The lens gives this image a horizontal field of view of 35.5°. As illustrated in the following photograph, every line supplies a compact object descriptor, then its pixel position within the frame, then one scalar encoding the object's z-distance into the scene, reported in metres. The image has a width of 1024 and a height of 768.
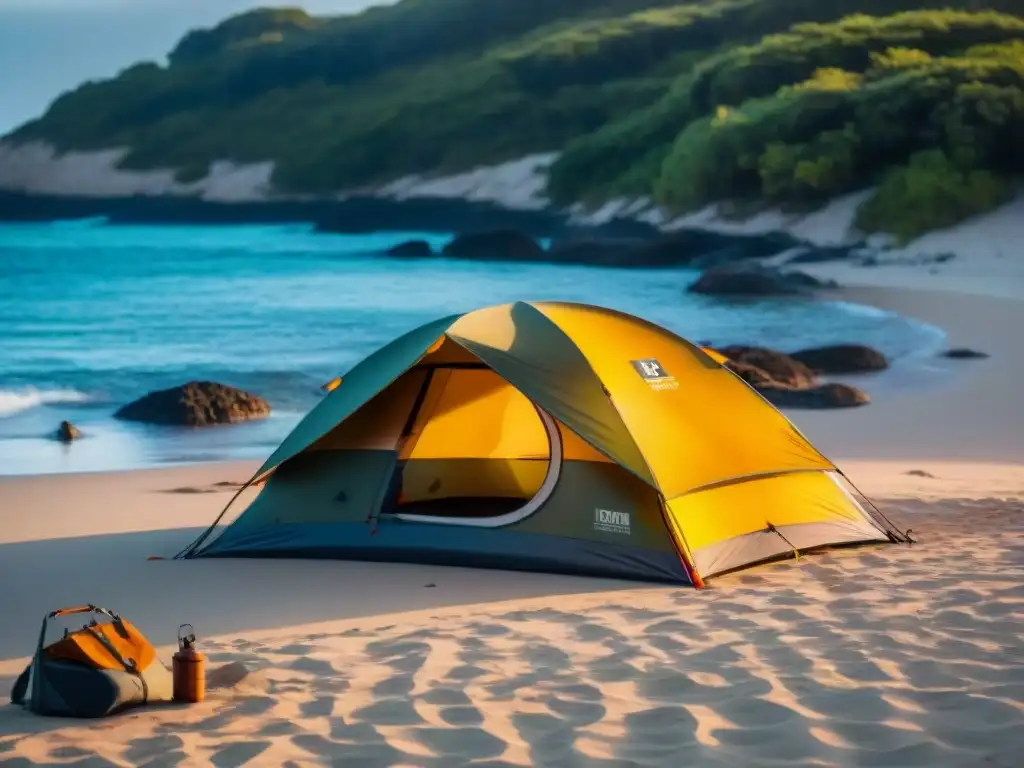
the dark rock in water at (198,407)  17.23
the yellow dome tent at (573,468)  7.84
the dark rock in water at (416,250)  63.81
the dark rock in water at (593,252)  51.91
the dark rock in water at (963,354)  22.33
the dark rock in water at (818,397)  16.61
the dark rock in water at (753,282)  36.38
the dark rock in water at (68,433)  17.45
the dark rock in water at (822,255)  46.47
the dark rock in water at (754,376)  17.11
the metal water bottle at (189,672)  5.38
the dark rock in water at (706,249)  48.96
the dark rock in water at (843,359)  21.11
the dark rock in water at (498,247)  56.19
